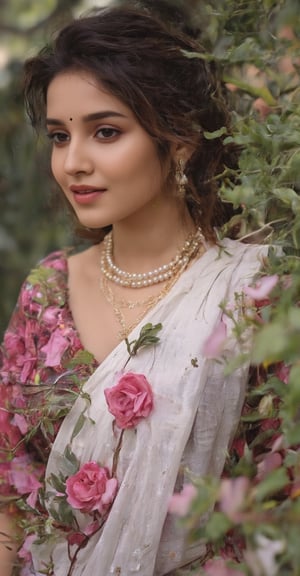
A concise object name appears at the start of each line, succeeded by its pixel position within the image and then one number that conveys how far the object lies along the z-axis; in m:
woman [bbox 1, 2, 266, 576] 1.46
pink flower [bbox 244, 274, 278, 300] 1.19
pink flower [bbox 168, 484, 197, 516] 1.11
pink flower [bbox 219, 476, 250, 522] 1.05
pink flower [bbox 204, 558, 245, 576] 1.18
